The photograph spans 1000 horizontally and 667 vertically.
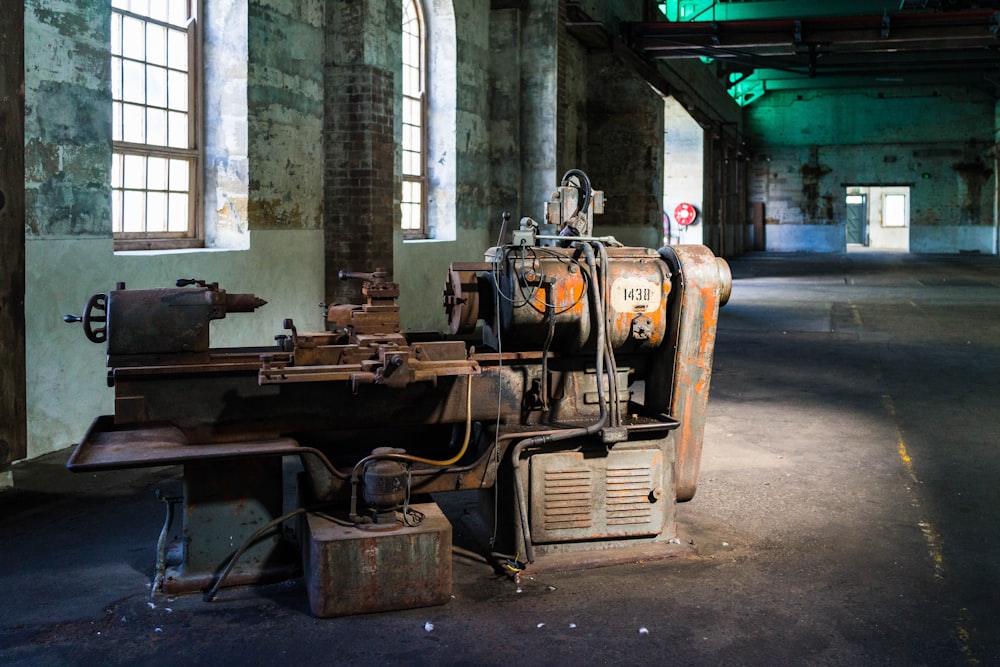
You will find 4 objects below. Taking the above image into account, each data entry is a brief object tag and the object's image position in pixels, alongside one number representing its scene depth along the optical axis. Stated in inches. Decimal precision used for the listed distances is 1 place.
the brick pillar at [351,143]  381.4
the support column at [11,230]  205.5
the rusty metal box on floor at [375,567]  142.3
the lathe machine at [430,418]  147.9
